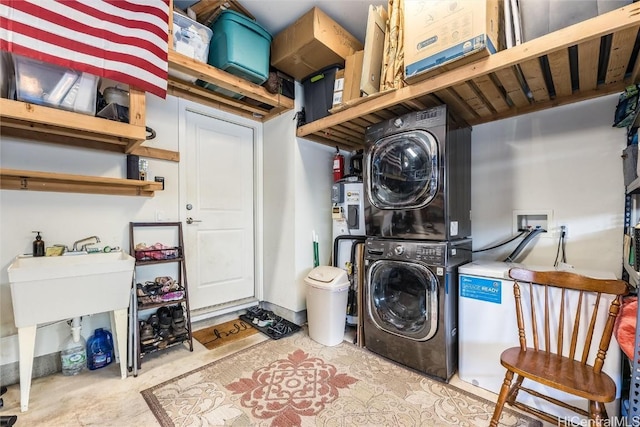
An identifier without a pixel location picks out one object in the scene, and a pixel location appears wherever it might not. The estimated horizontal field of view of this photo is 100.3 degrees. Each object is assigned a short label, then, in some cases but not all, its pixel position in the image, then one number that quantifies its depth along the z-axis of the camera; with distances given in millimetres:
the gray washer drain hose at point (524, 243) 2037
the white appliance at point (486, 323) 1648
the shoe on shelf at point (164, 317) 2199
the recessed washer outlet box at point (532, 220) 2020
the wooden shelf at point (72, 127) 1459
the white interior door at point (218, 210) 2682
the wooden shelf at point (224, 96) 2076
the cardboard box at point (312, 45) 2189
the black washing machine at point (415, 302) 1808
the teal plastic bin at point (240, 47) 2154
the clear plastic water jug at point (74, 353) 1854
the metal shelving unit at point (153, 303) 1933
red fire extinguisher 2886
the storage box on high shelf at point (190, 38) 2031
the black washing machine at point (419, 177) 1848
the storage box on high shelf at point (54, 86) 1485
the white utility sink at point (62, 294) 1494
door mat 2381
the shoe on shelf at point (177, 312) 2262
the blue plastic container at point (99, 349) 1958
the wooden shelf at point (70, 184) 1707
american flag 1406
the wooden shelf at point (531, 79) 1264
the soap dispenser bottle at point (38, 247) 1831
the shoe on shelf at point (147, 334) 2050
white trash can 2273
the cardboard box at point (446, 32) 1426
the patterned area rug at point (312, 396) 1479
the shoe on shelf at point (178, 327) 2205
